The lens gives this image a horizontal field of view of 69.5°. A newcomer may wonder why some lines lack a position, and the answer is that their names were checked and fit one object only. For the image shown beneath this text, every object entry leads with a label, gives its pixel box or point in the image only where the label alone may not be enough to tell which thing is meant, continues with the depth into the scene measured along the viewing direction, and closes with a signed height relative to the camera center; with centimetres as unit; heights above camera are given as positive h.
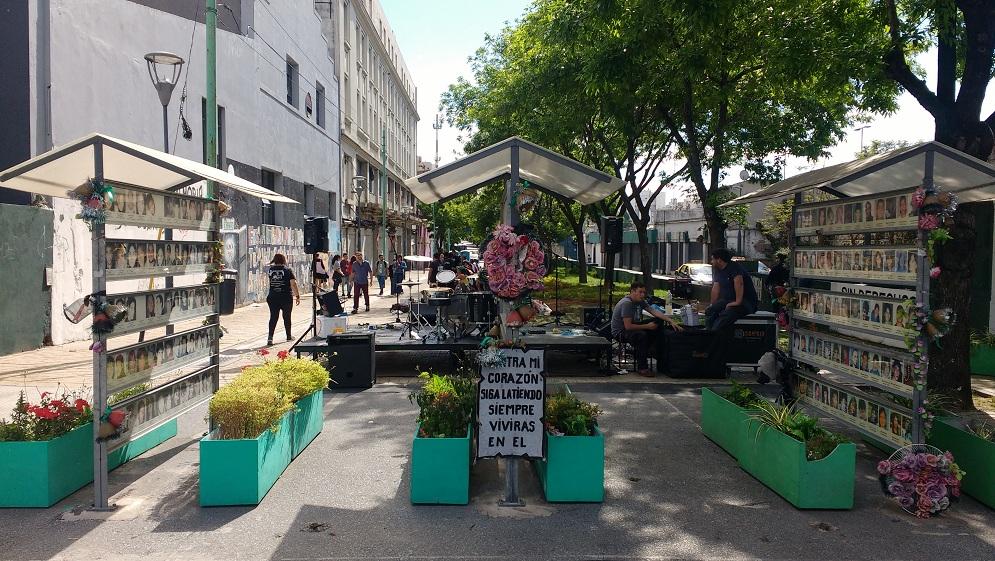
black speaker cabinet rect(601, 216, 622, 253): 1415 +85
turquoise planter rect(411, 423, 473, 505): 542 -150
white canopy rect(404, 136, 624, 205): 595 +98
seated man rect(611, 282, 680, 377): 1102 -77
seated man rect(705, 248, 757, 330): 1050 -28
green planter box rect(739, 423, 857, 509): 532 -151
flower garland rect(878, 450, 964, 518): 514 -150
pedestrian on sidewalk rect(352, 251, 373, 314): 2086 -1
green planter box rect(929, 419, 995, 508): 542 -142
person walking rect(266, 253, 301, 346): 1365 -23
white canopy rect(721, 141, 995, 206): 546 +85
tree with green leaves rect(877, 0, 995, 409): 781 +174
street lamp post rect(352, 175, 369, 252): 3672 +483
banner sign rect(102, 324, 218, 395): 557 -68
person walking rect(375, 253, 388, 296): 2815 +26
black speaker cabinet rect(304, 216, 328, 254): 1434 +85
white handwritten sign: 541 -95
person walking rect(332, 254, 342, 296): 1856 +2
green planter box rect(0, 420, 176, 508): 528 -143
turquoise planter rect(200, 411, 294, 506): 532 -144
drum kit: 1177 -74
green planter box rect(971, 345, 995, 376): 1109 -135
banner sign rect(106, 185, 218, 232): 555 +59
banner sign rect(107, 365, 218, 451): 573 -111
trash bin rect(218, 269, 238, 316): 1495 -44
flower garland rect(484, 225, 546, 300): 527 +9
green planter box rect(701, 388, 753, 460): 646 -142
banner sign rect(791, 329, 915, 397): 553 -73
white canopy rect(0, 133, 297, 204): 528 +92
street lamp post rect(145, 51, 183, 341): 1170 +336
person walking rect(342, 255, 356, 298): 2475 +27
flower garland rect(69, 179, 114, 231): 508 +56
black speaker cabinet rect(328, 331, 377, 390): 988 -116
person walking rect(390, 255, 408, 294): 2729 +20
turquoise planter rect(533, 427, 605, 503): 547 -148
